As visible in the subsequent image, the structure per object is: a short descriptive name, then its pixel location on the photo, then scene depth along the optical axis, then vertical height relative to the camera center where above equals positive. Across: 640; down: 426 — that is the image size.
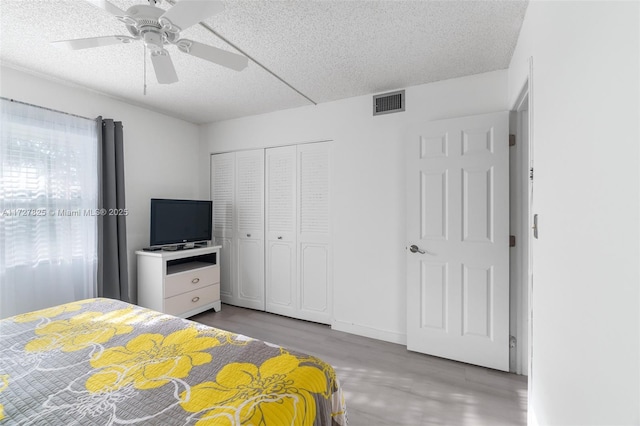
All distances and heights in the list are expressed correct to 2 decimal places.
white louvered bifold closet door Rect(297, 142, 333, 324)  3.28 -0.28
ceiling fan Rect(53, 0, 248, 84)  1.21 +0.86
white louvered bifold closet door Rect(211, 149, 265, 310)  3.72 -0.16
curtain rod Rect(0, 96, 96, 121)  2.37 +0.96
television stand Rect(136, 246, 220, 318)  3.10 -0.83
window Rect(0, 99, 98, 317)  2.36 +0.05
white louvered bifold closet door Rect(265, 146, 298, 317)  3.47 -0.26
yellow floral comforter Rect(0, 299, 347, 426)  0.93 -0.66
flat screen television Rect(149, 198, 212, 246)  3.24 -0.12
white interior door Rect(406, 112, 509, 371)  2.31 -0.26
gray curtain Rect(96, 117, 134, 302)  2.93 +0.02
